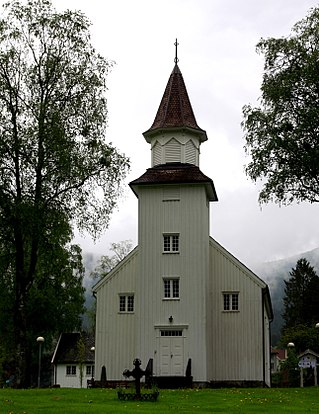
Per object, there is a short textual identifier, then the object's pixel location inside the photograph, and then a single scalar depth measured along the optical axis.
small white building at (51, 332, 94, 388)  64.94
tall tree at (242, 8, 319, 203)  28.30
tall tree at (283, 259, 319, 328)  77.68
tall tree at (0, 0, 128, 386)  31.34
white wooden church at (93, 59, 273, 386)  35.38
